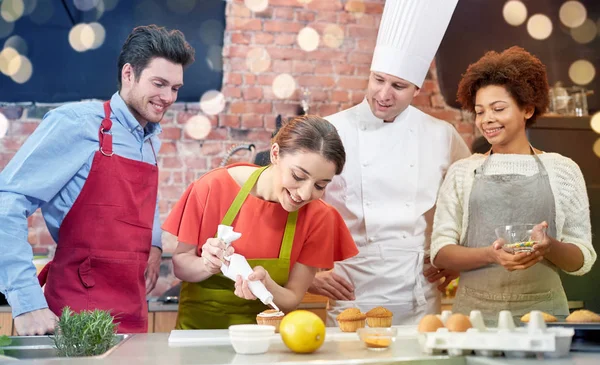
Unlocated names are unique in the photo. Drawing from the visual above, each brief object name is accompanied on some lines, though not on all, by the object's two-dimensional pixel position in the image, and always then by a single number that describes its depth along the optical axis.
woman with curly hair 2.10
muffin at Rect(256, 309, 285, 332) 1.62
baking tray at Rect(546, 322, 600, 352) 1.31
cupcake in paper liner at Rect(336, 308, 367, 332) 1.66
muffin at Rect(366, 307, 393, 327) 1.71
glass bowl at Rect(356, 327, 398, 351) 1.36
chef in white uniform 2.35
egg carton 1.19
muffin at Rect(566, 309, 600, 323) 1.41
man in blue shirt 1.75
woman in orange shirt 1.87
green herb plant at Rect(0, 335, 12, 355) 1.38
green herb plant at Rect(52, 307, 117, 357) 1.38
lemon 1.31
